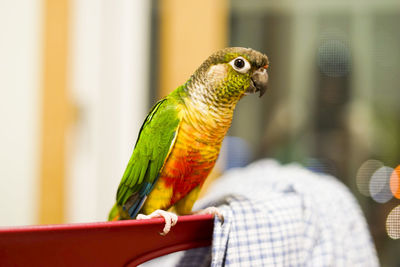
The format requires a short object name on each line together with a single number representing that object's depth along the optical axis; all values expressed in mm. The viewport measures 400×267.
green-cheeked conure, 594
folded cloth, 596
